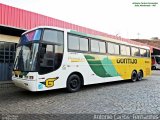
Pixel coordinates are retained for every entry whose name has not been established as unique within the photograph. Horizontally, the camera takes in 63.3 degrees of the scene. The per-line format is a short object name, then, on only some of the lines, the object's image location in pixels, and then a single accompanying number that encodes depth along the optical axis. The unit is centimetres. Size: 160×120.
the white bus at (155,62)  2218
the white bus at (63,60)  522
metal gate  810
